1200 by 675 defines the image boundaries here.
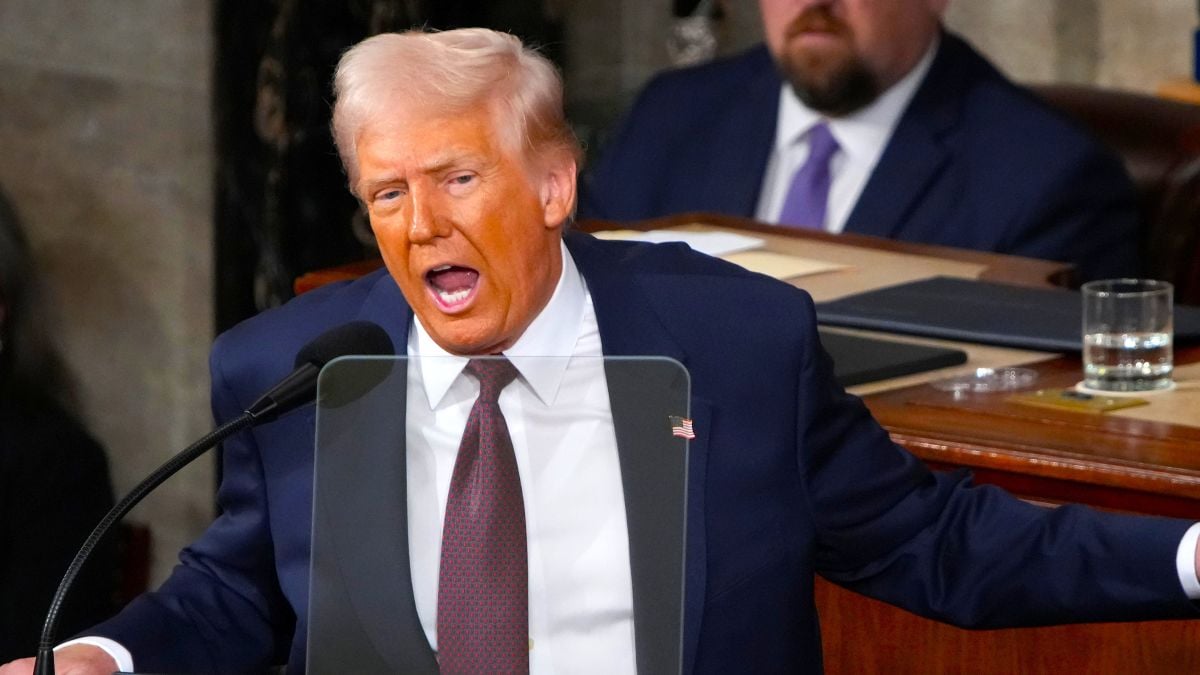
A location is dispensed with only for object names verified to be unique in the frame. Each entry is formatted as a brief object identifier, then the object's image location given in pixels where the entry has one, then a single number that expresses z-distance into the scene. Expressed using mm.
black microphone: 6203
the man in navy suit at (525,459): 6209
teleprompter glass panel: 6160
